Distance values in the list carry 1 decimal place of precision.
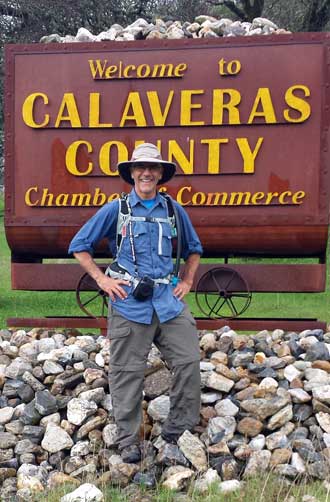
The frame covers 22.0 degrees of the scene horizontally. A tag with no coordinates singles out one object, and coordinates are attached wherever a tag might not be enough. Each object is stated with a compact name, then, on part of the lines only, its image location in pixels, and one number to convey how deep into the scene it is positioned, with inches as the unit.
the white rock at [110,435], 233.0
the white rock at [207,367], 259.9
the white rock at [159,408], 241.4
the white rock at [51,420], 245.1
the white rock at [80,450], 232.1
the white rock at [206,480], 210.5
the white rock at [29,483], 215.9
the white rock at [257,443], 231.0
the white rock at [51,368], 265.0
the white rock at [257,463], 219.1
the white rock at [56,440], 235.3
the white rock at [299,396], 245.9
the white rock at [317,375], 253.6
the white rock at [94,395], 247.3
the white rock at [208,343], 276.7
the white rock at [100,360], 267.6
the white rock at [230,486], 208.1
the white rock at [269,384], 251.3
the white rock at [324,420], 237.1
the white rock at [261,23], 333.7
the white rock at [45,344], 285.7
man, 223.0
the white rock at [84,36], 334.0
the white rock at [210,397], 249.4
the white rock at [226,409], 241.9
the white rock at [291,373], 258.1
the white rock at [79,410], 241.6
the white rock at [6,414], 249.4
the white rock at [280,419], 238.1
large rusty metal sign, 310.8
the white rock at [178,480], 212.1
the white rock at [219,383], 251.3
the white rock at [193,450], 222.6
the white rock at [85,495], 200.8
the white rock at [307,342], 281.9
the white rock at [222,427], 233.3
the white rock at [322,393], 243.4
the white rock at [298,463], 218.8
